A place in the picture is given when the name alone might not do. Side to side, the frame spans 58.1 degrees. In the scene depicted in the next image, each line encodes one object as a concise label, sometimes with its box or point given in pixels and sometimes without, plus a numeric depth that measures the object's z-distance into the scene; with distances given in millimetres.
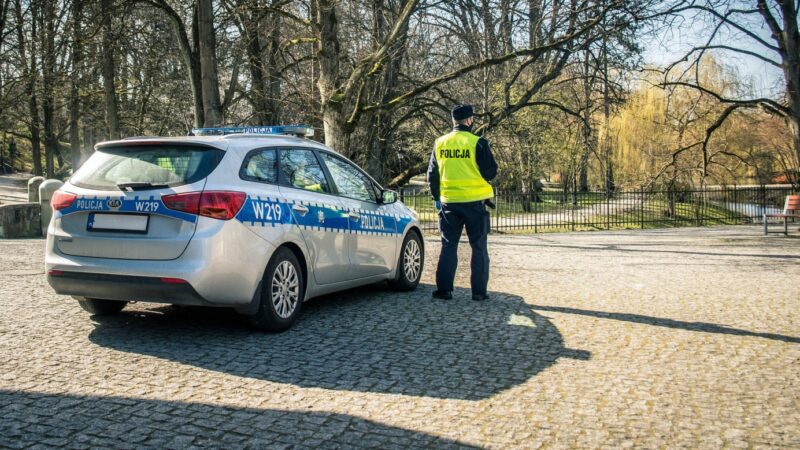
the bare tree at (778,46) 16906
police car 5387
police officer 7633
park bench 19656
